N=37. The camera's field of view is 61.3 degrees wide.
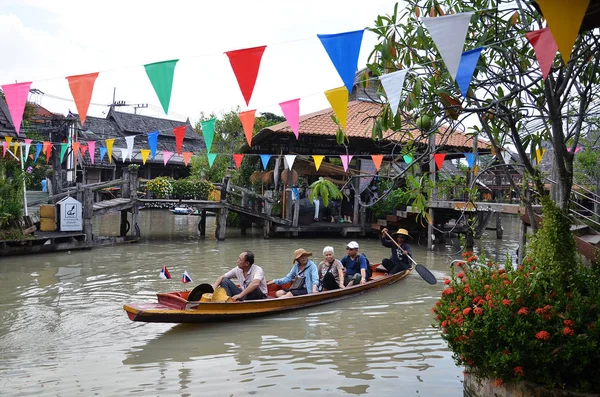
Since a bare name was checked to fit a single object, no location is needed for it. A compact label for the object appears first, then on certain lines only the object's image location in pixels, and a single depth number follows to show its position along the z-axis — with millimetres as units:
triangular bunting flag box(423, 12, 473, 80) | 4113
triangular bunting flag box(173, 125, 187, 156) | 10719
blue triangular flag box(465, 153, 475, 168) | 13620
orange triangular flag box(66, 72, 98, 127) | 6359
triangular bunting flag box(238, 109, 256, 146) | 8422
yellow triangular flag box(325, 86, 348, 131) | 6211
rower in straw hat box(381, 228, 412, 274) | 10812
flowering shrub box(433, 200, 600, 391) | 3678
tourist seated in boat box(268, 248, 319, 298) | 8383
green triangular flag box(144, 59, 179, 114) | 6109
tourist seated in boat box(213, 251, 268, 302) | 7570
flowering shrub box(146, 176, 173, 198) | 17391
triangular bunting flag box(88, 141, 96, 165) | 13900
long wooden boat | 6609
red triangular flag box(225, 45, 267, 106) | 5770
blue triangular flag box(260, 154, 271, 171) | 14442
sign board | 14297
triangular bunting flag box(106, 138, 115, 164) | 13250
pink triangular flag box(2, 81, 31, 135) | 6461
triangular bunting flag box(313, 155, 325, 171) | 13409
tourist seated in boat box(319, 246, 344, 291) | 8891
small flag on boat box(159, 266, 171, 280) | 7844
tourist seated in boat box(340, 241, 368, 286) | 9516
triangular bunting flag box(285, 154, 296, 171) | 13854
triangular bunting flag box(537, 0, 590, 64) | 3385
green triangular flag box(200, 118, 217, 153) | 9961
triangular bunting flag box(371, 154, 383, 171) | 13148
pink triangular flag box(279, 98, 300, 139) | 7500
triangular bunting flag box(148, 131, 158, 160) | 12048
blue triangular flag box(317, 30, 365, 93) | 5172
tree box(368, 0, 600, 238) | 4422
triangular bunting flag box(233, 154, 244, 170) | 14609
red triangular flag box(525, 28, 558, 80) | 4011
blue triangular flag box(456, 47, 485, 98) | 4363
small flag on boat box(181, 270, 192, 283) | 7873
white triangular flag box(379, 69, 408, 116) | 4621
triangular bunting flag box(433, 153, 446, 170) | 12694
